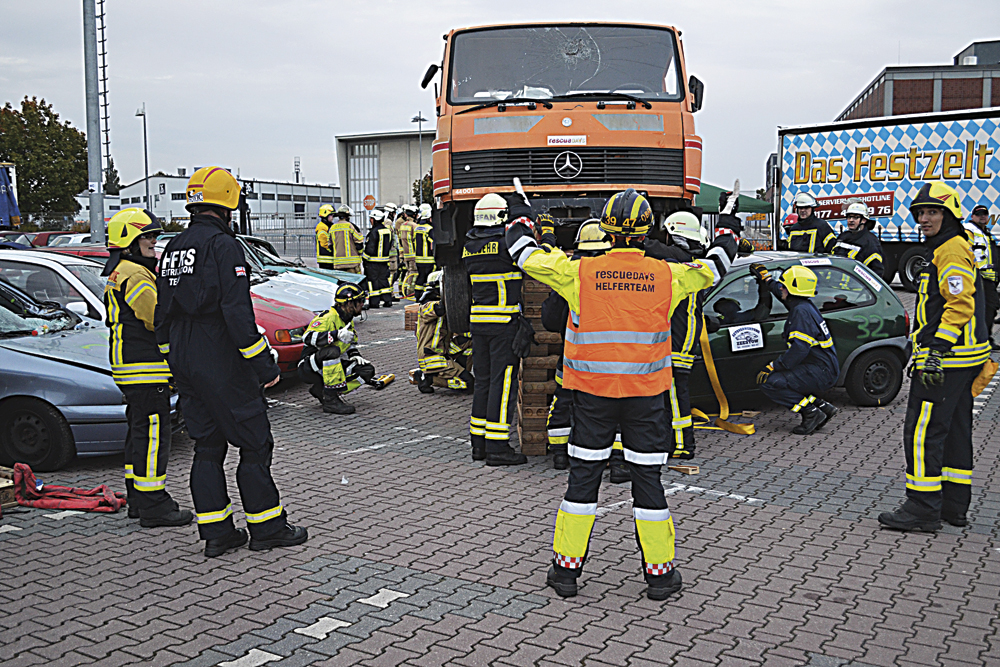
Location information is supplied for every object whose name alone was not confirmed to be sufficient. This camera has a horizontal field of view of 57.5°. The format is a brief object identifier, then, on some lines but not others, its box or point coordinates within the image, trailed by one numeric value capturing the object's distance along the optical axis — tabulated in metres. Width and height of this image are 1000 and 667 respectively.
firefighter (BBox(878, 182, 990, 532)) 5.50
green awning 24.06
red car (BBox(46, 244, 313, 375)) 10.14
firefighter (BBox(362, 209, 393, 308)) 17.83
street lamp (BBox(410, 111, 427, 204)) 52.44
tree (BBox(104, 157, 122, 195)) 109.00
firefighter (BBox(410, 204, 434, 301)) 14.55
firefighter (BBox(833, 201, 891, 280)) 10.76
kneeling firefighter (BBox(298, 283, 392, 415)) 9.23
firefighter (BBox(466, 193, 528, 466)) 7.21
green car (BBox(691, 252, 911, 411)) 8.59
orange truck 8.81
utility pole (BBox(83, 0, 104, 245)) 15.27
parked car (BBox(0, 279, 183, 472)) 6.89
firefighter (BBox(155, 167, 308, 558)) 5.06
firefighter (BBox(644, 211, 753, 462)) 6.66
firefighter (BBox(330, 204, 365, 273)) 18.14
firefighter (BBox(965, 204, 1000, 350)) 10.99
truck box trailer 19.50
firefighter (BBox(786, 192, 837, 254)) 11.69
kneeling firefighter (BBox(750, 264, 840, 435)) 8.27
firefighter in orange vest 4.56
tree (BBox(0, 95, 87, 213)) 46.16
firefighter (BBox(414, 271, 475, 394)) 10.18
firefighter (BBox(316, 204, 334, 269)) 18.25
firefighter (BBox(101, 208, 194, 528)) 5.77
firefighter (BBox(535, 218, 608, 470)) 5.11
